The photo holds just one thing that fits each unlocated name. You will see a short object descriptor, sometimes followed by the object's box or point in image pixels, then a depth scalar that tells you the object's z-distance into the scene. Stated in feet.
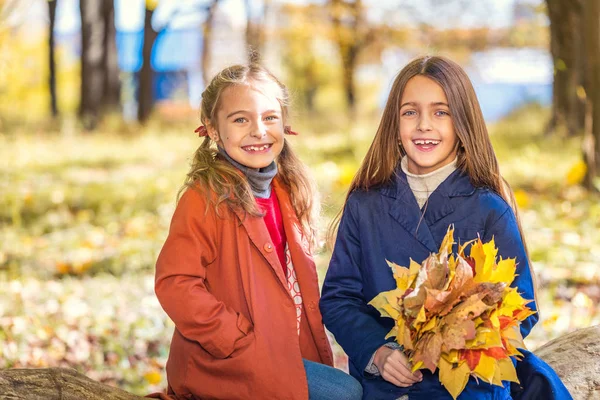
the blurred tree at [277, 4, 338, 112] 83.92
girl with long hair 9.39
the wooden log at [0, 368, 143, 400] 9.05
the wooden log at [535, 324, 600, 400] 10.78
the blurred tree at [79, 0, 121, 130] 53.83
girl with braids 9.57
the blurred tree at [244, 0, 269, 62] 72.43
